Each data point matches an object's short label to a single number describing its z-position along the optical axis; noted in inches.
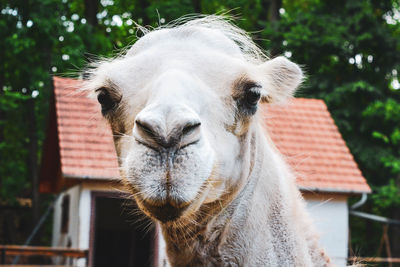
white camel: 99.3
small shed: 510.0
